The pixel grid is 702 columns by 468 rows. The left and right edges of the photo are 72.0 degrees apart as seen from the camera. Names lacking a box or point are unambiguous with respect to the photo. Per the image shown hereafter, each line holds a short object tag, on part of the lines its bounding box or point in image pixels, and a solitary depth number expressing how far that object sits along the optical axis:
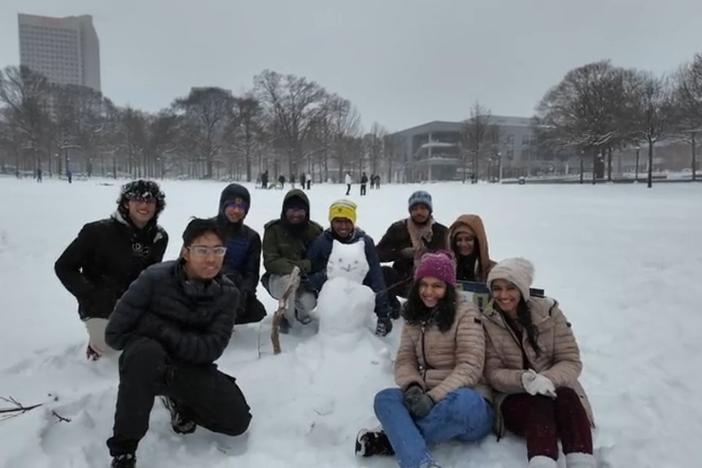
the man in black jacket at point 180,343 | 2.59
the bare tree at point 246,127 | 52.84
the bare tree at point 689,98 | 31.62
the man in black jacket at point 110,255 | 3.72
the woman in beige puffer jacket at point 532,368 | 2.61
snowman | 3.44
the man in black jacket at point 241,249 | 4.55
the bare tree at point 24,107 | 47.12
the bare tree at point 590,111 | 40.19
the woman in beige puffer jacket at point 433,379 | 2.71
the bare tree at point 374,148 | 60.21
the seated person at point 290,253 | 4.67
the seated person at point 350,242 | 4.47
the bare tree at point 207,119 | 56.50
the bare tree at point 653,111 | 34.72
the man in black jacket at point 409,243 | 5.05
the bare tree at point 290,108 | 51.41
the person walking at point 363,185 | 27.08
